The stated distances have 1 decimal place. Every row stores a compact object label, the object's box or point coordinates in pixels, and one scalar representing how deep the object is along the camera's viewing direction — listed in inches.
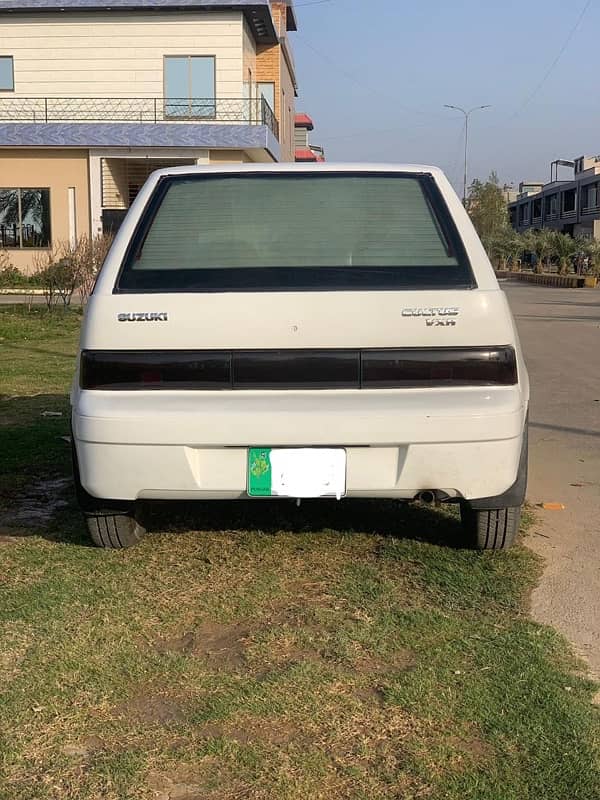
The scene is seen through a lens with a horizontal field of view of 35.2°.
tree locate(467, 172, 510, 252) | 2549.2
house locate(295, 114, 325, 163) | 2197.3
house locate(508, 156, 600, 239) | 3036.4
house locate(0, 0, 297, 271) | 1090.7
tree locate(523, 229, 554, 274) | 2172.6
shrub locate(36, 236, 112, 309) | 663.0
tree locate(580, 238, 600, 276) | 1766.6
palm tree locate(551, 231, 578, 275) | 1922.2
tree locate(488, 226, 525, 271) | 2462.1
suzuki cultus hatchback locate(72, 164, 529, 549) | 140.9
